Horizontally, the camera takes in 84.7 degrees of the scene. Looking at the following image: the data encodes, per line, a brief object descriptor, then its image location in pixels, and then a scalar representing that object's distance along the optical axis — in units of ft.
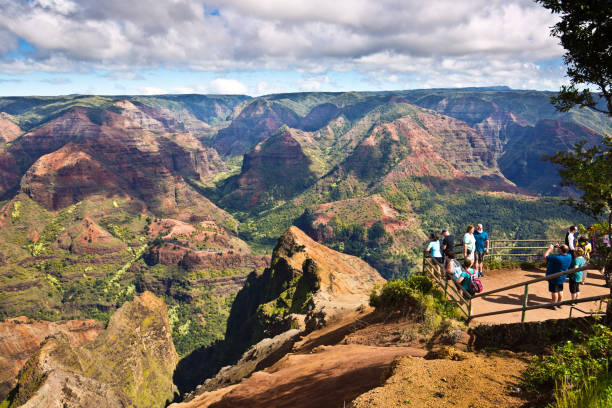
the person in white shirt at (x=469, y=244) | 61.62
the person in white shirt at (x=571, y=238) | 60.70
